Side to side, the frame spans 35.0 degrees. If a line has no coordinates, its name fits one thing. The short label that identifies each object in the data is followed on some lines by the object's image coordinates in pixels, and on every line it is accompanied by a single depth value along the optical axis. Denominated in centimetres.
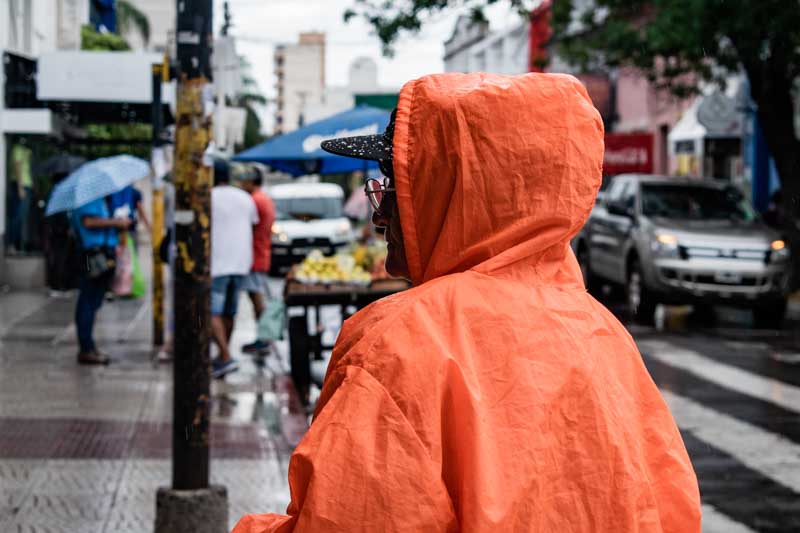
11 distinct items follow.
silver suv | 1617
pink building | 3400
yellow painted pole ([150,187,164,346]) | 1287
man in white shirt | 1086
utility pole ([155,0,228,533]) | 575
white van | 2658
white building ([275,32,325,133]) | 15250
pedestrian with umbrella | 1107
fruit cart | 1012
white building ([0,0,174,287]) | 1914
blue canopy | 1341
